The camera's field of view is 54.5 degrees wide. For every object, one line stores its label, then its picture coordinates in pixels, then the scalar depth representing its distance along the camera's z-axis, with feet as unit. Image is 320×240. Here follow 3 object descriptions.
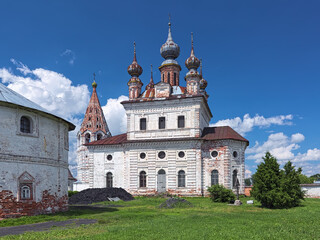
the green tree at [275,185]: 57.62
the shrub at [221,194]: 73.36
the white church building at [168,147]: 94.32
